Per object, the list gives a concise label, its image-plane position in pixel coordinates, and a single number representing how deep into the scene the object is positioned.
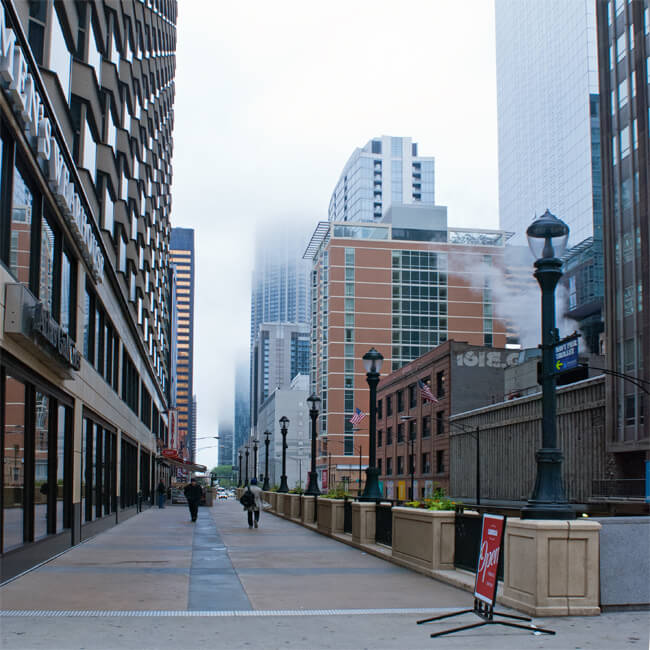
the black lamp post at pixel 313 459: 32.81
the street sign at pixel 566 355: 10.79
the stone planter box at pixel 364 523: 20.52
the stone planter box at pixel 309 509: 31.27
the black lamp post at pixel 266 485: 58.44
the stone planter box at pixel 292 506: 35.38
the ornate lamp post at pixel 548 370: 11.02
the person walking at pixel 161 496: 53.94
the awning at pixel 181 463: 68.03
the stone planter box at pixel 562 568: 10.50
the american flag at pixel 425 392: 53.16
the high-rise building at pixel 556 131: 91.38
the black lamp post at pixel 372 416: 22.08
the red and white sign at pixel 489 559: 9.57
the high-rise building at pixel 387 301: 123.06
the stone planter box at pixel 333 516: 24.72
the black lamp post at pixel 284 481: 44.16
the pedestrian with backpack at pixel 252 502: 29.56
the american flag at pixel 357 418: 48.33
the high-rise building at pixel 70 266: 13.18
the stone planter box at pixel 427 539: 14.52
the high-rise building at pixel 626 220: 48.62
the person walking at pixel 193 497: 34.38
